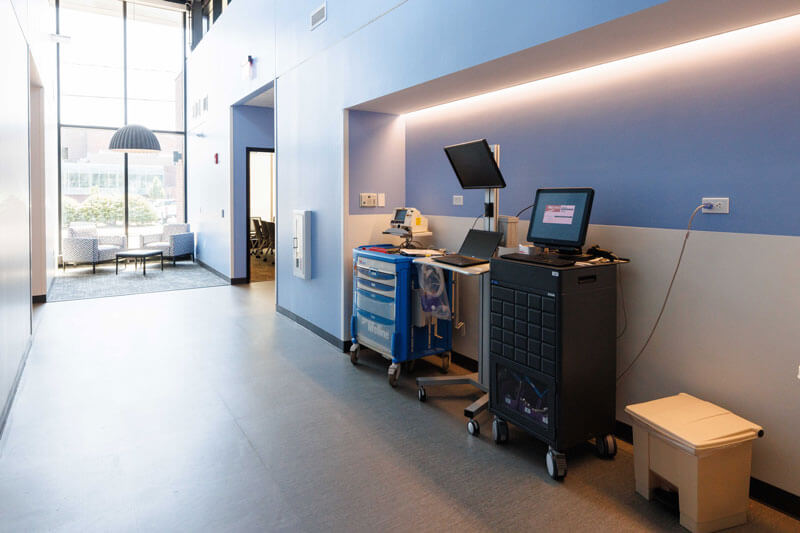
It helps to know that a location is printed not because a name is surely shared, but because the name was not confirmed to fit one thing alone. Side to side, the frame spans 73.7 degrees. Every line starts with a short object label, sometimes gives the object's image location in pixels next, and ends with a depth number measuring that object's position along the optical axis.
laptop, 3.32
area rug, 7.48
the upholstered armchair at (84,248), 9.09
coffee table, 8.92
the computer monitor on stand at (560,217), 2.80
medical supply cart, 3.97
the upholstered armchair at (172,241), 9.85
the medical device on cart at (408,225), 4.34
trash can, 2.17
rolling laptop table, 3.15
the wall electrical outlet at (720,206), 2.55
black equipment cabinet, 2.64
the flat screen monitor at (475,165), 3.30
